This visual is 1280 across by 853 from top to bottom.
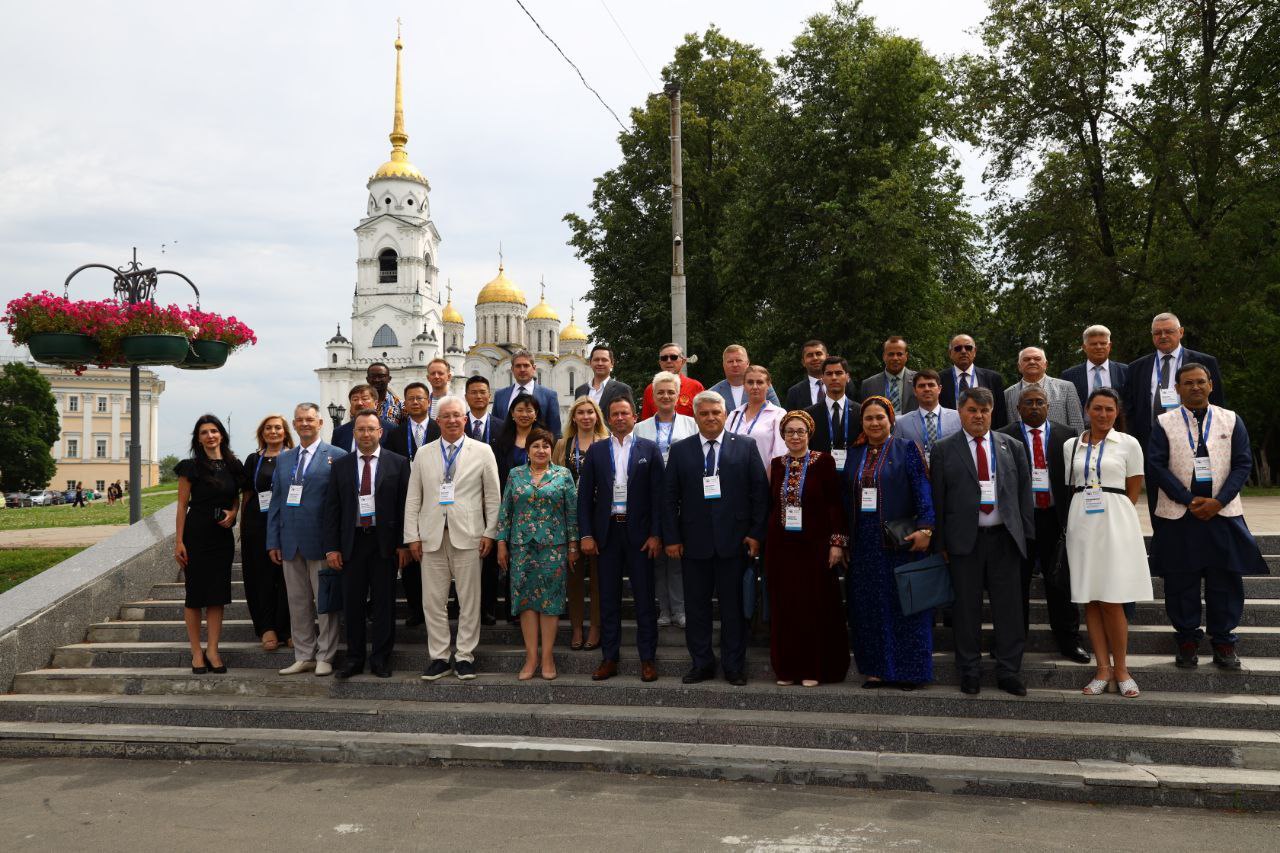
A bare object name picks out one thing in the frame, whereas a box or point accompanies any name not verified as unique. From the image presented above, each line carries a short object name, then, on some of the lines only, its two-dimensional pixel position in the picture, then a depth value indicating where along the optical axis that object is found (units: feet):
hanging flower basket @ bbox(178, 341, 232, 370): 29.45
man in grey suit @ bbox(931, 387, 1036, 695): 18.40
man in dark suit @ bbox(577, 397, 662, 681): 20.30
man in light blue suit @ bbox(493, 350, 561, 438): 25.64
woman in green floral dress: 20.45
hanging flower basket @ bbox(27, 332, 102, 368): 27.12
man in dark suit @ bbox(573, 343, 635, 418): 25.62
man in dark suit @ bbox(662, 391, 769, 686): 19.74
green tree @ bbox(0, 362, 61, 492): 195.72
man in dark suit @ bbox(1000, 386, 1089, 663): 19.63
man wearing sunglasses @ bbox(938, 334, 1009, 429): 23.82
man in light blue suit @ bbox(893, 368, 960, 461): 21.20
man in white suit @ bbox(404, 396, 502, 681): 20.86
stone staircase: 16.05
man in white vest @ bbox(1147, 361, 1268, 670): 18.44
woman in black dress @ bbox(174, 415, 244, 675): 21.90
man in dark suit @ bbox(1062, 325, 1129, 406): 23.20
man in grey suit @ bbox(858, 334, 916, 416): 24.59
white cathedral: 225.15
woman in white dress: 17.78
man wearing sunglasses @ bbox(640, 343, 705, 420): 24.58
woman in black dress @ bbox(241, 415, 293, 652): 22.82
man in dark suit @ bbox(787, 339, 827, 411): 24.36
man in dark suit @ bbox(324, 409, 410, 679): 21.21
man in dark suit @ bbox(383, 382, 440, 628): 23.59
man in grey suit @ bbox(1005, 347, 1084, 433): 22.76
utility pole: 41.88
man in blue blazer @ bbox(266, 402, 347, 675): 21.63
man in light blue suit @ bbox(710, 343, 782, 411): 24.67
